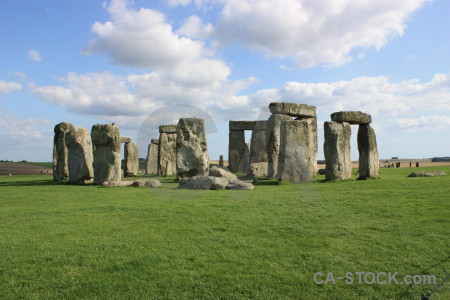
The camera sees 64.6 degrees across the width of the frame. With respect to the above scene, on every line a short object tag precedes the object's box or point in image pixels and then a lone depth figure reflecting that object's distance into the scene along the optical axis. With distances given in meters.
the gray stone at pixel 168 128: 23.02
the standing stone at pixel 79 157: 15.05
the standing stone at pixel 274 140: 17.98
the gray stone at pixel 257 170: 18.63
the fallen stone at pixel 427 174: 14.77
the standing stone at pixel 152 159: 27.05
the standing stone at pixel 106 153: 14.37
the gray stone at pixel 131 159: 23.06
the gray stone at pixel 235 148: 25.39
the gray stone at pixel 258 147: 22.52
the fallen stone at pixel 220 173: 14.66
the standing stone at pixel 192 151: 15.89
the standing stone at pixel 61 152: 16.86
